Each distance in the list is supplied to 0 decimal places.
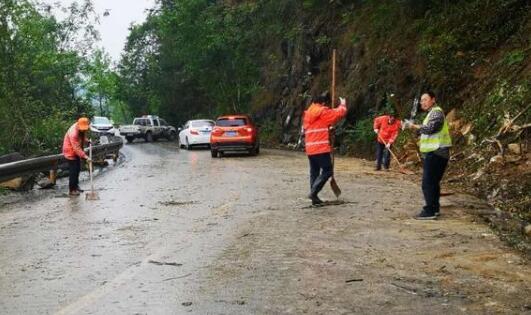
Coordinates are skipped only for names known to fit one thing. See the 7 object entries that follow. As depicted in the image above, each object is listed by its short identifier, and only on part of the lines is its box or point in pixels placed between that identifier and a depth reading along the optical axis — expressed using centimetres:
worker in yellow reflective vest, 906
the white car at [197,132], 2978
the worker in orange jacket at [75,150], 1319
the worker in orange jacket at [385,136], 1742
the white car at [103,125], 4440
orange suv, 2352
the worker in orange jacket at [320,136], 1055
